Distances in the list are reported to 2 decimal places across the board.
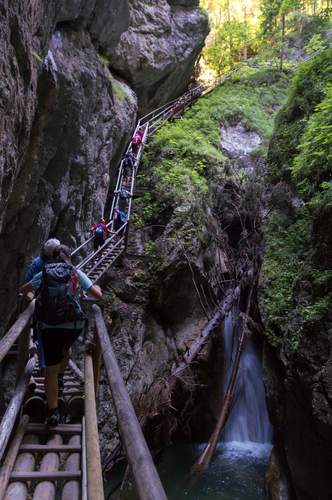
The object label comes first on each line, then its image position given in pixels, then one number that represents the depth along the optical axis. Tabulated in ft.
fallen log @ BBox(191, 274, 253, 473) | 26.48
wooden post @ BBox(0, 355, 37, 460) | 7.13
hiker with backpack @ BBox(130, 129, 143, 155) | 53.70
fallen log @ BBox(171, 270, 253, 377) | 28.85
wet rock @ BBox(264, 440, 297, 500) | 21.90
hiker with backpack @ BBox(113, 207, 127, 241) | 40.11
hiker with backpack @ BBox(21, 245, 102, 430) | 8.59
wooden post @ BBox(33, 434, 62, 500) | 6.26
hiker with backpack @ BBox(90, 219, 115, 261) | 34.60
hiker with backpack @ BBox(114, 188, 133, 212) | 43.21
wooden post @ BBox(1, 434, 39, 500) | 6.14
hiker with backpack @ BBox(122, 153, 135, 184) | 49.39
